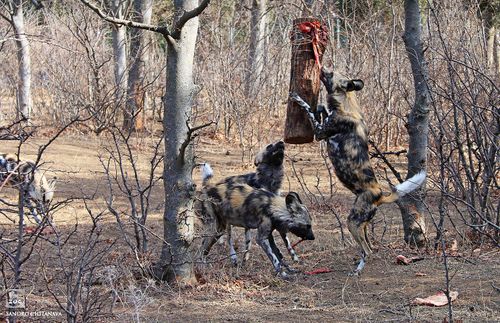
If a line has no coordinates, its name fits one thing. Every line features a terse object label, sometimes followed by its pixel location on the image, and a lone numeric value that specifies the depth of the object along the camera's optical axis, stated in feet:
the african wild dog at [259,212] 22.98
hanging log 20.33
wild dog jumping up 22.62
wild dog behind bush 30.58
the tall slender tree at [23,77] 52.44
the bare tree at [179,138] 18.60
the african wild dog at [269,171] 26.23
